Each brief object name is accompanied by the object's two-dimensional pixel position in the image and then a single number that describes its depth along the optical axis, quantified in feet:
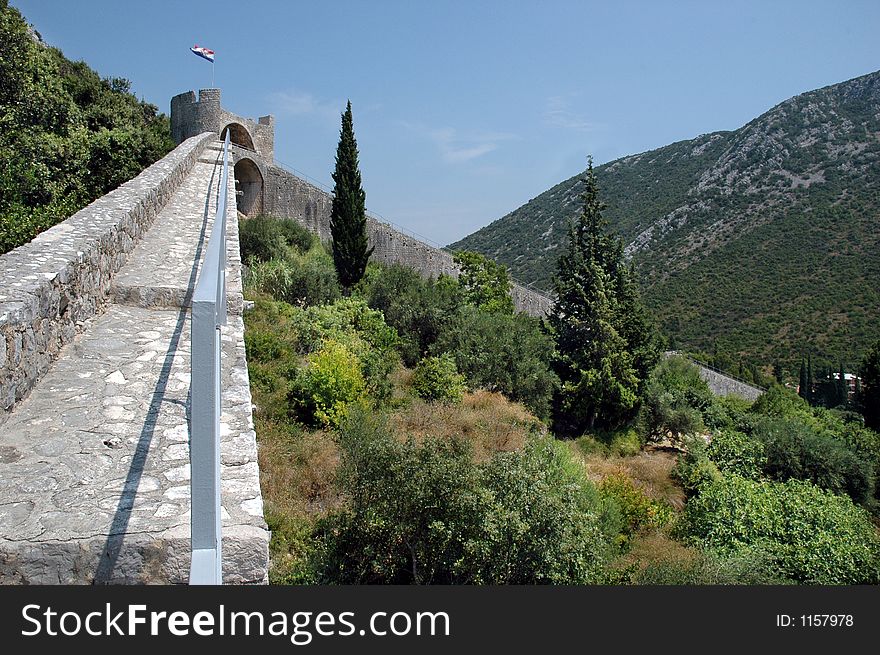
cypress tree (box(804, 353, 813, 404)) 110.49
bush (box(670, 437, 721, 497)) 52.03
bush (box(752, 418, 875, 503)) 59.11
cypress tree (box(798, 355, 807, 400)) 112.96
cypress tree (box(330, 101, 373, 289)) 61.93
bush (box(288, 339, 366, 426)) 31.99
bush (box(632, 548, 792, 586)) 26.71
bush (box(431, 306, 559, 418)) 51.72
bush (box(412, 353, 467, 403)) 43.75
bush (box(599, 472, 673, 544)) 39.12
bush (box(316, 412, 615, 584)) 20.81
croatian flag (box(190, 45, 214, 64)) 77.51
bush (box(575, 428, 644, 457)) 58.87
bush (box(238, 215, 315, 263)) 54.75
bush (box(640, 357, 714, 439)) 67.82
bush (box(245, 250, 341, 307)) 47.67
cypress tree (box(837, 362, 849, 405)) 111.86
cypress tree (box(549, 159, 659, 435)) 62.23
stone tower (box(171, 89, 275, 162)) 78.02
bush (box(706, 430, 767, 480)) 56.85
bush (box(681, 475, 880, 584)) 37.60
